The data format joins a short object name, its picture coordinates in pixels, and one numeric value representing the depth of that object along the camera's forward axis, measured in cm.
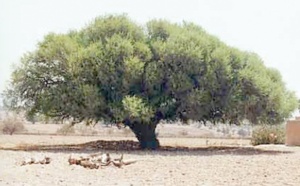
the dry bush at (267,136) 3301
